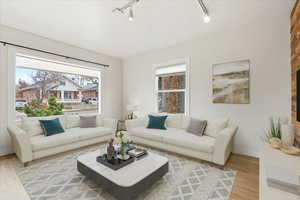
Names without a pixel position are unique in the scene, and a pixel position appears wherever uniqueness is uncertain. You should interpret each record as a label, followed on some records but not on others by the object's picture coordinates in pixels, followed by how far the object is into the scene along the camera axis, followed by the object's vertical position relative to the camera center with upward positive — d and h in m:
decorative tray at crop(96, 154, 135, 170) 1.74 -0.85
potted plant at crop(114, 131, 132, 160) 1.86 -0.58
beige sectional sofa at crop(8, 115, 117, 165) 2.31 -0.77
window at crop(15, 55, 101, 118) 3.18 +0.38
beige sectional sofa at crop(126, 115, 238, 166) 2.26 -0.76
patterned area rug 1.67 -1.17
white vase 1.98 -0.51
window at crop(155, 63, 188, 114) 3.78 +0.33
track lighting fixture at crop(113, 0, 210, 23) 2.02 +1.45
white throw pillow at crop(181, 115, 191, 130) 3.27 -0.54
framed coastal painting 2.82 +0.39
